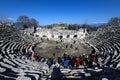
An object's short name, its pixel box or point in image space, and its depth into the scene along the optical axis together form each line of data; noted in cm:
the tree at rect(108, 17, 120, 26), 3732
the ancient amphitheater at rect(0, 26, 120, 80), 365
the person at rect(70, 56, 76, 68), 649
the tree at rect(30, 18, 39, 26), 4081
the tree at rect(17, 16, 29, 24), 3864
